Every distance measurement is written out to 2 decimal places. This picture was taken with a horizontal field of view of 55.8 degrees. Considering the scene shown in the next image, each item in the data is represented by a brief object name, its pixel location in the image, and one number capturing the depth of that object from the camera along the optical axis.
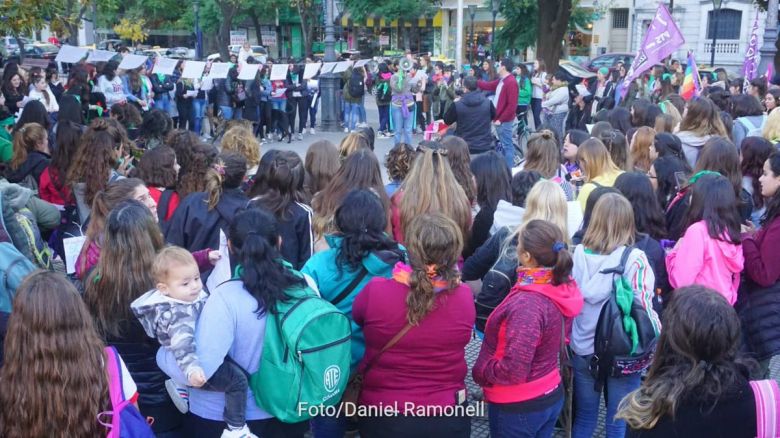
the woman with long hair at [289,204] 4.55
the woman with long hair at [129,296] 3.24
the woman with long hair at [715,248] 4.19
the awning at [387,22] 48.17
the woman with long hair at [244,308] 2.96
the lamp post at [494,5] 25.02
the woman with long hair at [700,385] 2.49
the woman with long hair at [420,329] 3.11
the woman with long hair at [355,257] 3.47
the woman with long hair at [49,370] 2.45
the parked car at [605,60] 29.30
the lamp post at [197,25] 28.10
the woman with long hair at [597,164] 5.69
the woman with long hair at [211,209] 4.59
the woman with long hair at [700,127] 7.01
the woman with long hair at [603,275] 3.80
